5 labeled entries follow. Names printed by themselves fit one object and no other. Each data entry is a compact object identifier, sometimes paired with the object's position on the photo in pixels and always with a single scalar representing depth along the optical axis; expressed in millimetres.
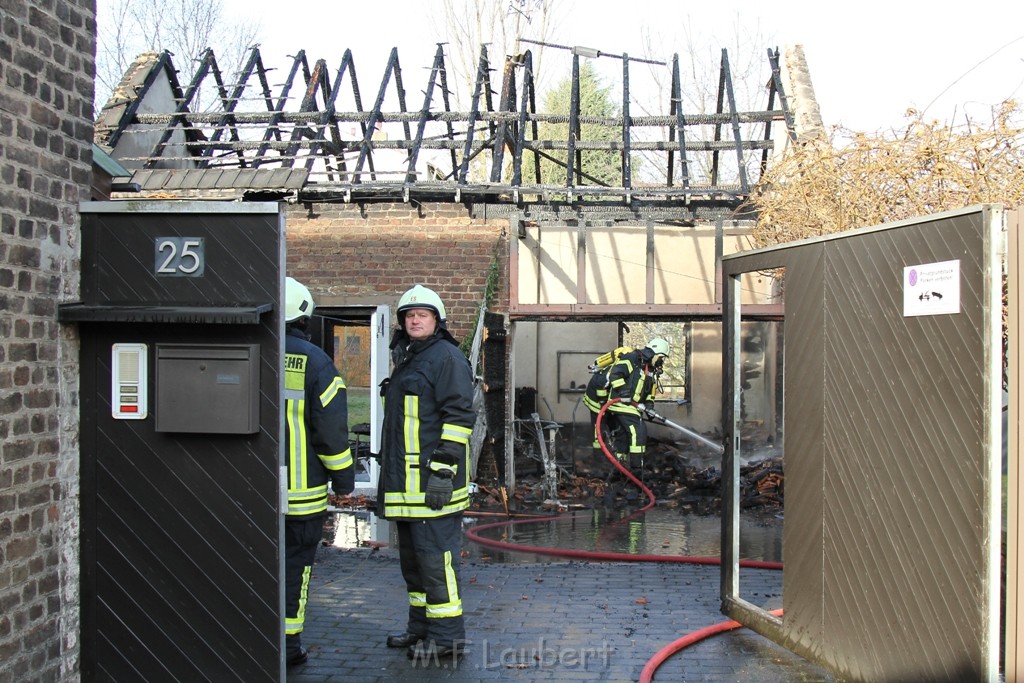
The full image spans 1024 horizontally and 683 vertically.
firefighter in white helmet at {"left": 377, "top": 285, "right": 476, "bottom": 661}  5191
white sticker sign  3965
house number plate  4109
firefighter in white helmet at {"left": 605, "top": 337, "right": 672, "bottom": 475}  12117
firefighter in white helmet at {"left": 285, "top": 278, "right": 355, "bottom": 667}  4961
